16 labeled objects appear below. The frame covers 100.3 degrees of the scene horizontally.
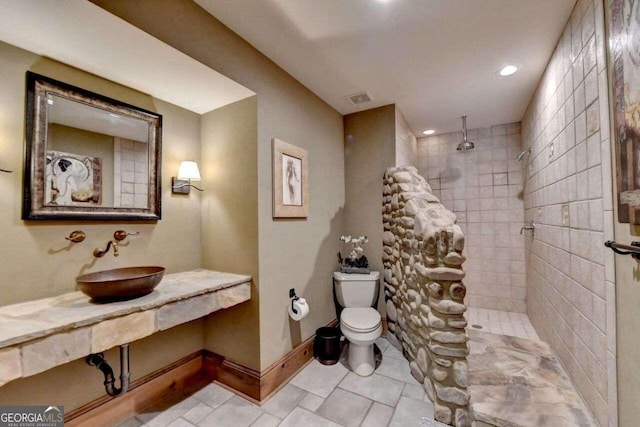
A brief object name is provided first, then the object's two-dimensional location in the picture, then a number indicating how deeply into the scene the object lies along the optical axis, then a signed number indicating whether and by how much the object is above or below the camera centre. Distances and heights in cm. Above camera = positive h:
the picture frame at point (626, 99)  108 +49
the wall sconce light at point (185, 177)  212 +33
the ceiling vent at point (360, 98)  274 +125
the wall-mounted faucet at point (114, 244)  172 -17
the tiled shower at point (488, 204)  359 +15
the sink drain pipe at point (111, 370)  150 -88
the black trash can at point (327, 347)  244 -120
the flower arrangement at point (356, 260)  281 -48
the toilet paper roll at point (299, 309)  218 -76
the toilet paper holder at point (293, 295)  225 -68
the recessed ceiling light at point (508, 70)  230 +127
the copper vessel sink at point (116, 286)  137 -36
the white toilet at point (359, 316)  223 -90
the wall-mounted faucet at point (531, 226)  290 -14
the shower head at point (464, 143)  342 +93
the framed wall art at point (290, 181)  216 +31
